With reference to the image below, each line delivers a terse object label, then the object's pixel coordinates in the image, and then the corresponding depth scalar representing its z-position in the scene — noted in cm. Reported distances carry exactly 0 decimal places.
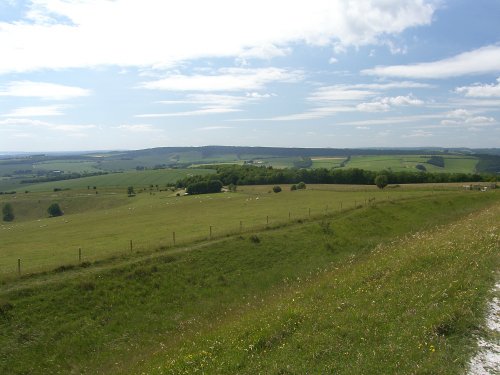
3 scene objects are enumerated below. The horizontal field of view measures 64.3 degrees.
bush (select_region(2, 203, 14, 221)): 11668
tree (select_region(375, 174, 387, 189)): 9225
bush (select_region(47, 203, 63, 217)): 11656
